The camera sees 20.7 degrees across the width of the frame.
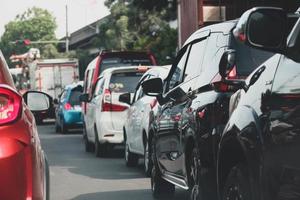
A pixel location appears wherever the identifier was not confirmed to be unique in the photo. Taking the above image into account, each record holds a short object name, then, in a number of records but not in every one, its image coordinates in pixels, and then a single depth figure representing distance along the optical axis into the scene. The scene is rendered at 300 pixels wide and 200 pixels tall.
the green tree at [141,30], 25.53
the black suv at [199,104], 6.82
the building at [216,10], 15.01
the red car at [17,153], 4.48
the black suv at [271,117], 4.21
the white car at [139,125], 11.93
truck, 39.56
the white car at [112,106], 15.48
